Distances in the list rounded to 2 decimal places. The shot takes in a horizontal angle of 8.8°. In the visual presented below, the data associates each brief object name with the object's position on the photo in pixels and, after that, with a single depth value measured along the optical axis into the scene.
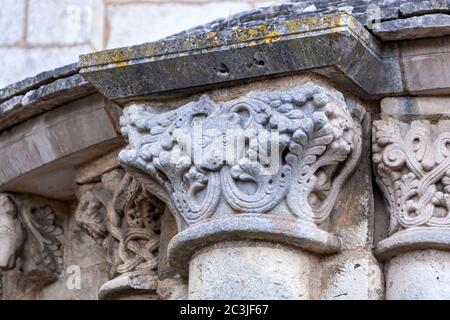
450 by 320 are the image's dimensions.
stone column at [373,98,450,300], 7.43
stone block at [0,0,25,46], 10.36
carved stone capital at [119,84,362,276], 7.48
